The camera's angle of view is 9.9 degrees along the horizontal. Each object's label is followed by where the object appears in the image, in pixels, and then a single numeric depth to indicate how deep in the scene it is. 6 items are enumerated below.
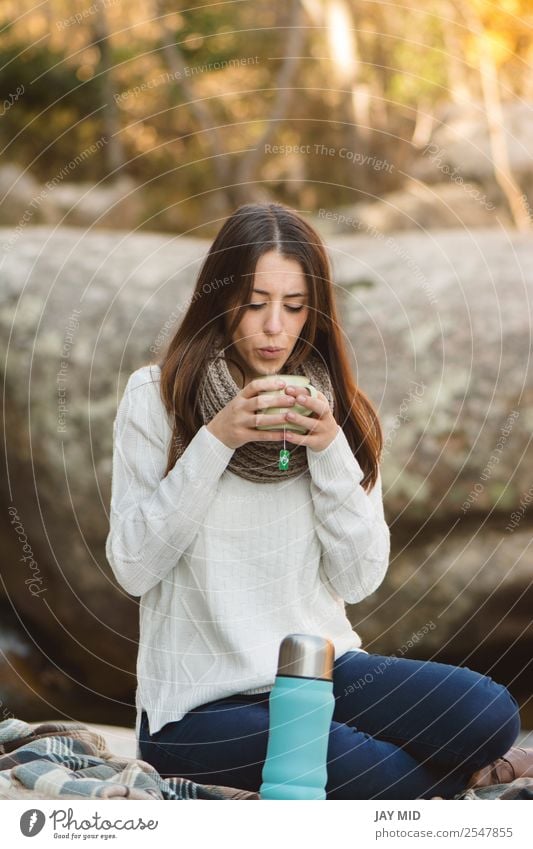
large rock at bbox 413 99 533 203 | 8.16
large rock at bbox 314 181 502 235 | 7.34
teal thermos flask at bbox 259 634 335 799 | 3.99
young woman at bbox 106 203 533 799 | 4.14
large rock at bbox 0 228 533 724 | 5.35
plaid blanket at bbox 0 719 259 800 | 4.11
